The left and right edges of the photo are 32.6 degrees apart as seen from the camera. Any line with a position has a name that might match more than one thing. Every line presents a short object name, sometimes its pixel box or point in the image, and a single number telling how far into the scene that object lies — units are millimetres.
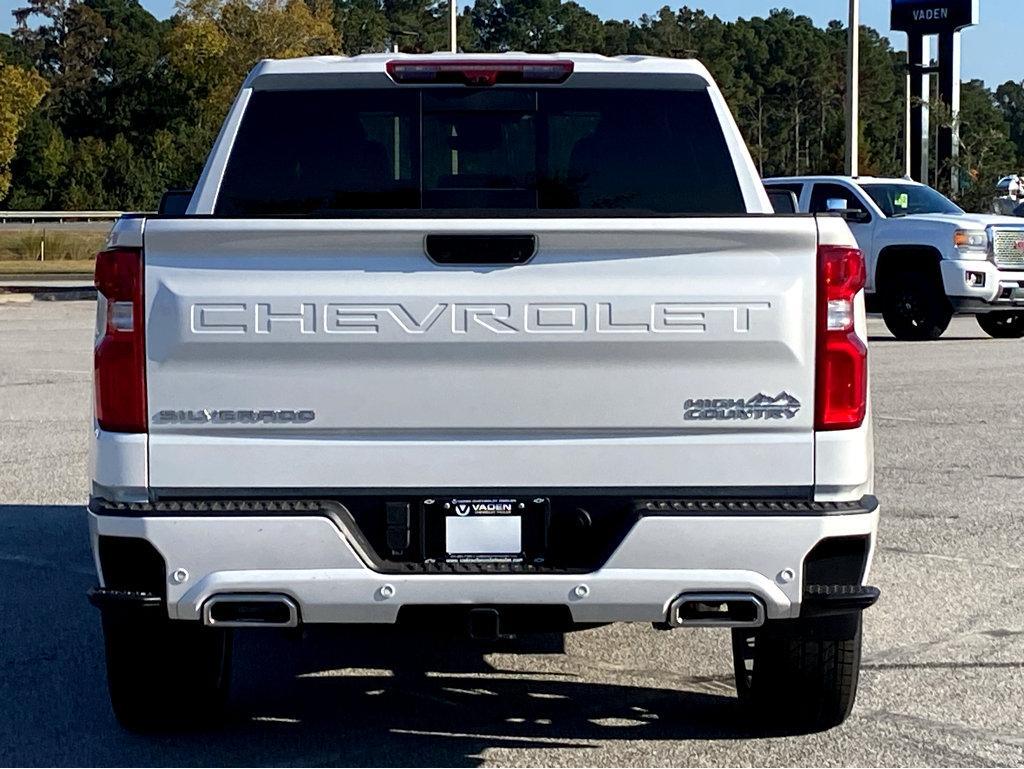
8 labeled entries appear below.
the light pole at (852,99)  31328
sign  51750
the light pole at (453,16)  34250
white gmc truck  20297
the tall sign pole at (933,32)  50531
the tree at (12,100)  51750
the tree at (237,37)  76938
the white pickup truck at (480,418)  4758
